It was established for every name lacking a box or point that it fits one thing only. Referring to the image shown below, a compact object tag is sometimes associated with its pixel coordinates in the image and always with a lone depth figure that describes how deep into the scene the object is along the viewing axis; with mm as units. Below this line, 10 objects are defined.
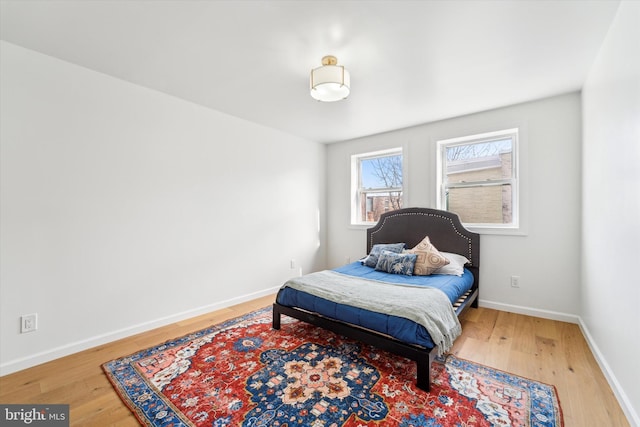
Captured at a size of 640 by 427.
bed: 1949
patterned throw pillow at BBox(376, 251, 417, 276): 3176
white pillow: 3134
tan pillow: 3127
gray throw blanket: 2020
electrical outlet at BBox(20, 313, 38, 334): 2164
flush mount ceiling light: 2145
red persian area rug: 1611
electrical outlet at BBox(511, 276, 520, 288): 3279
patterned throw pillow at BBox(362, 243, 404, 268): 3572
